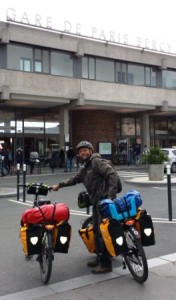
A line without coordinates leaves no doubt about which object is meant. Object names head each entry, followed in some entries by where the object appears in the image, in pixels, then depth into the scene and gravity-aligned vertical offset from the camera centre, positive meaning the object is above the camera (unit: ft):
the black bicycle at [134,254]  14.20 -3.95
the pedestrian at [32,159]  78.28 -1.44
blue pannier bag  14.84 -2.16
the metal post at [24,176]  38.37 -2.48
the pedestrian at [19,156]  78.38 -0.79
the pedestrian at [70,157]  81.35 -1.15
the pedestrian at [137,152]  97.77 -0.29
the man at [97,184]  15.79 -1.38
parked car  76.30 -1.29
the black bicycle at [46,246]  14.56 -3.64
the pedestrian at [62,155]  87.44 -0.87
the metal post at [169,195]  27.25 -3.20
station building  80.43 +14.12
